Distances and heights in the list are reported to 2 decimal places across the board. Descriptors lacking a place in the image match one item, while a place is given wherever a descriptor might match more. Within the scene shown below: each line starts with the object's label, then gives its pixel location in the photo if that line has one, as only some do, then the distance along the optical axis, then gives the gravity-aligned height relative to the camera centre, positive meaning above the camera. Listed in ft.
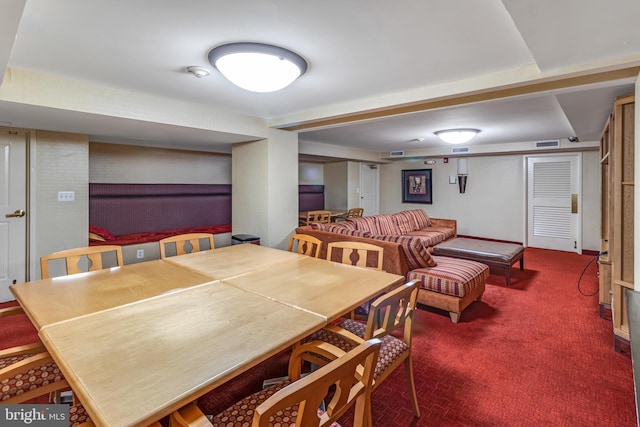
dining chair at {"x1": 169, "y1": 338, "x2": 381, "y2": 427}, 2.58 -1.92
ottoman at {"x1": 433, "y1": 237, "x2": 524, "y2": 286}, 13.28 -1.84
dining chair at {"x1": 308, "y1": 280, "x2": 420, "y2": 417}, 4.73 -2.09
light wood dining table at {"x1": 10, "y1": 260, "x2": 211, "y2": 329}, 4.84 -1.41
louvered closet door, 19.17 +0.52
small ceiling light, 15.15 +3.70
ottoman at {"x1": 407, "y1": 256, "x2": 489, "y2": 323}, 9.70 -2.34
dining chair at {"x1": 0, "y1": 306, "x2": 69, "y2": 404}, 4.21 -2.35
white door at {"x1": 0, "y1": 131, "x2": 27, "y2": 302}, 11.24 +0.09
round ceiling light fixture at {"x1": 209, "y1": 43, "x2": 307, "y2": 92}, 6.48 +3.14
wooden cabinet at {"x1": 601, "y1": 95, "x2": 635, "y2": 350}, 7.79 -0.01
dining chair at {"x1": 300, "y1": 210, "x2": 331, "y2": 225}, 20.05 -0.40
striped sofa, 9.78 -1.95
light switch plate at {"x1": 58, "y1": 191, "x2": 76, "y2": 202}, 12.15 +0.60
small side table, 13.97 -1.23
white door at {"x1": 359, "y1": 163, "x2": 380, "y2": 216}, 26.53 +1.94
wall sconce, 22.91 +2.69
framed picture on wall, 25.70 +2.06
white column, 13.93 +1.13
